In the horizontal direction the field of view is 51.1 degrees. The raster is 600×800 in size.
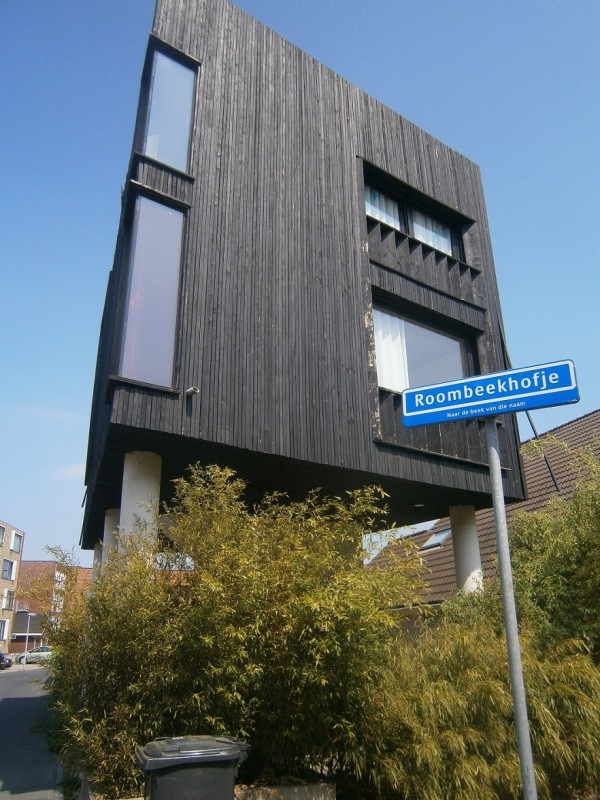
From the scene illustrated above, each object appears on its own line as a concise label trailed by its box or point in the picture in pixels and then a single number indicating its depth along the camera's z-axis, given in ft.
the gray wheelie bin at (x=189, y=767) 12.77
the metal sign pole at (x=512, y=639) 10.89
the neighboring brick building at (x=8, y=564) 171.83
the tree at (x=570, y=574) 23.77
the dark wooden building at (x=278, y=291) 26.91
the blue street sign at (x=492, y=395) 13.01
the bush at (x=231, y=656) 16.17
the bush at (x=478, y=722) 16.57
